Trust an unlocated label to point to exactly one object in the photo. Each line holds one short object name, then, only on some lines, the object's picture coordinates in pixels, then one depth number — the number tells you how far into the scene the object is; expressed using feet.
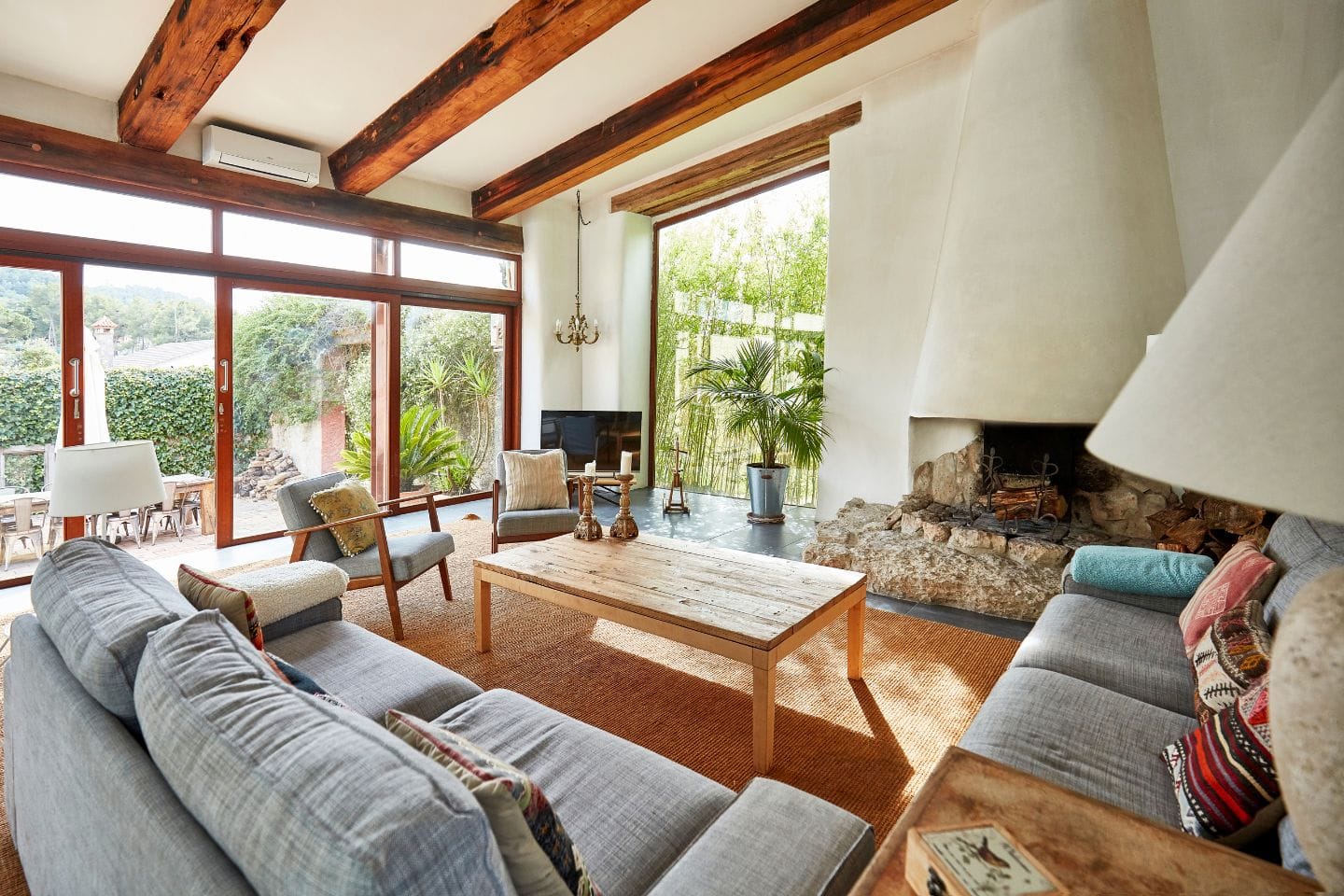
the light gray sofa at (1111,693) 4.77
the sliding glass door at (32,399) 12.35
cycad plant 18.17
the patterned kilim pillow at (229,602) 5.10
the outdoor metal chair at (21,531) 12.53
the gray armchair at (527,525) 12.93
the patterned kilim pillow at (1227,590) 6.35
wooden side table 3.00
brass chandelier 22.03
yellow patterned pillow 10.23
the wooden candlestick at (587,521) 10.66
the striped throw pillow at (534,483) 13.79
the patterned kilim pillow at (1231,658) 4.95
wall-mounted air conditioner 14.20
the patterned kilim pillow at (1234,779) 3.89
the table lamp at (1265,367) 1.27
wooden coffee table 7.04
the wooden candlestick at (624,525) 10.75
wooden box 2.81
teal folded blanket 7.69
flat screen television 20.38
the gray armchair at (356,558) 10.01
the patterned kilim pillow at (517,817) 2.72
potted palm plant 17.07
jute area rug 7.02
